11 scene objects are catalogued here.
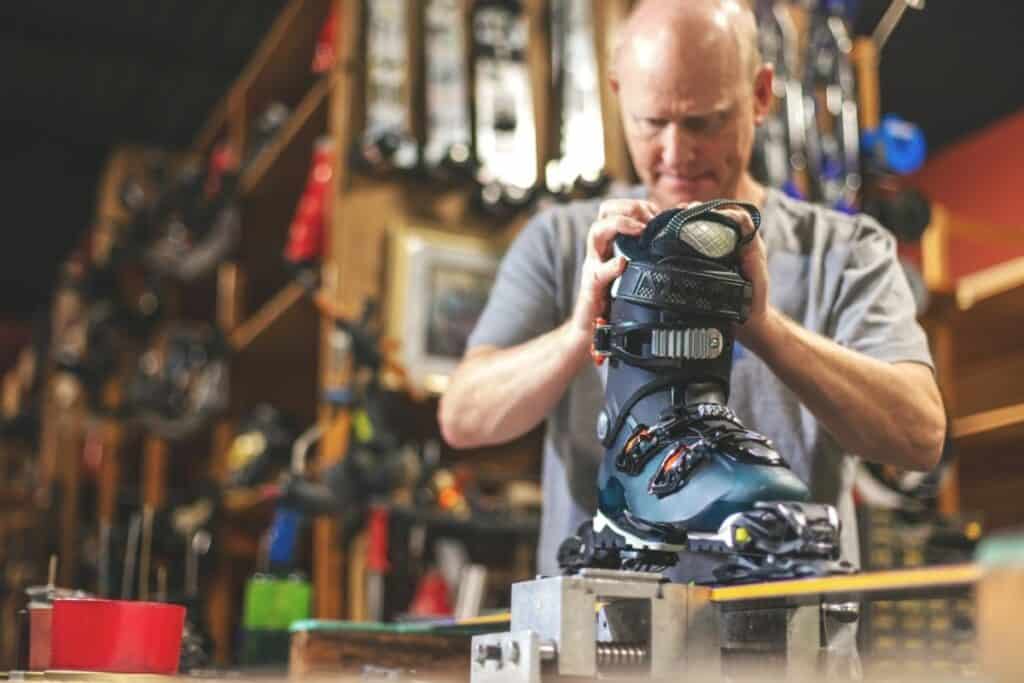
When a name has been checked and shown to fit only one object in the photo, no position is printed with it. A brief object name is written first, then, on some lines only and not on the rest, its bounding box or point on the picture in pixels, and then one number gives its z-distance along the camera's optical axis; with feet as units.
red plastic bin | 3.24
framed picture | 9.09
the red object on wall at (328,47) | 9.98
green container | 7.15
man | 3.82
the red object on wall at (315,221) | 9.55
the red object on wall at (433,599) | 8.59
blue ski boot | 2.83
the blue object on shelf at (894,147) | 9.41
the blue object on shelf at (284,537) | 8.04
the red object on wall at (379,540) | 8.39
